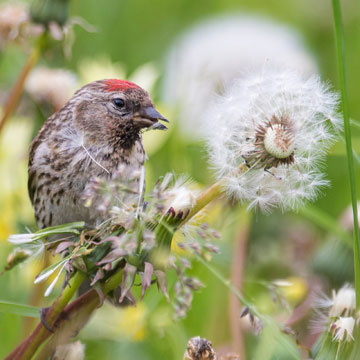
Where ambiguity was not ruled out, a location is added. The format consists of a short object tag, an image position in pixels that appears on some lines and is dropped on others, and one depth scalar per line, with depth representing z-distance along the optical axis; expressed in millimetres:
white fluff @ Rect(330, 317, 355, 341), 3889
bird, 5582
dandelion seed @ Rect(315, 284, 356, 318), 4191
